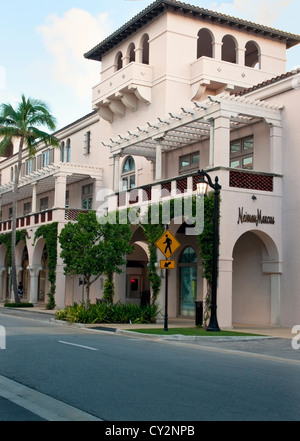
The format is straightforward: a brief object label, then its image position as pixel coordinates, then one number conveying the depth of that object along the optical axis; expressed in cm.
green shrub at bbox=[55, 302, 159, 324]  2395
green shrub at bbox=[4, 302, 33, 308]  3725
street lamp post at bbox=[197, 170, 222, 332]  1983
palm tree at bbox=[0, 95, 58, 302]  3634
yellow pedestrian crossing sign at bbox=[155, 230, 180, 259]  2022
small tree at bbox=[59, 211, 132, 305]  2489
